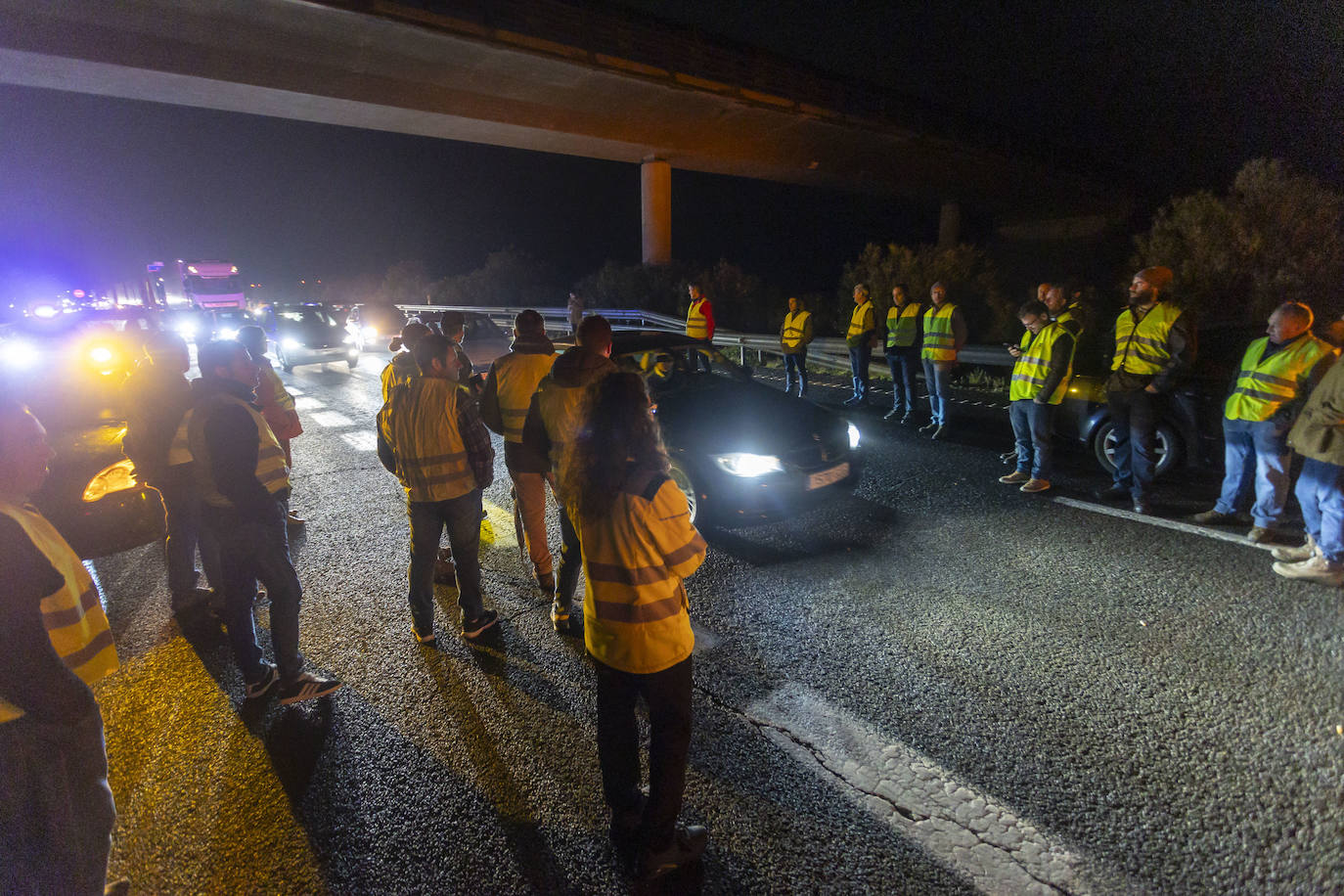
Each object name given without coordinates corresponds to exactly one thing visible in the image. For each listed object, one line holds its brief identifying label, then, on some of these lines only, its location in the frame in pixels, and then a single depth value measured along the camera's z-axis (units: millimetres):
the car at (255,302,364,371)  16016
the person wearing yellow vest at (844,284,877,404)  9883
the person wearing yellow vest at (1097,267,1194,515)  5207
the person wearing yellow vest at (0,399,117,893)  1724
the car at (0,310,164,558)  5340
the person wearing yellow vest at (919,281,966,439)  8117
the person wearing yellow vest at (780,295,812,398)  10555
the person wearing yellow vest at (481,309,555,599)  4242
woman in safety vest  2033
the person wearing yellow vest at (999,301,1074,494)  5824
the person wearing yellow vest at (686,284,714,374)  11523
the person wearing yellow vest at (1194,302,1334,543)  4539
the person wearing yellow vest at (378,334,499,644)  3600
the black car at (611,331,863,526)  4988
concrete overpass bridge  14703
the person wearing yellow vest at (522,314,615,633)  3170
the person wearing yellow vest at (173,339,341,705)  3068
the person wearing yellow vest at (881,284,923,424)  9141
